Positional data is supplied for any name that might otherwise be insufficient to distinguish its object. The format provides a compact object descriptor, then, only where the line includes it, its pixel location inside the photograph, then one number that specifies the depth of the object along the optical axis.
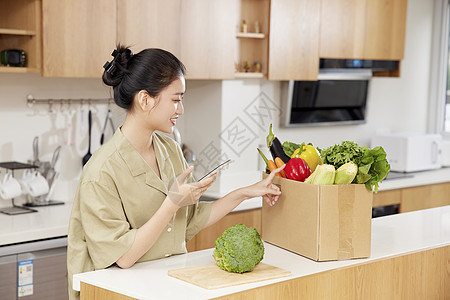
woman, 1.85
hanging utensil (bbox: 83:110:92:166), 3.58
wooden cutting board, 1.69
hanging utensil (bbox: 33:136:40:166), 3.41
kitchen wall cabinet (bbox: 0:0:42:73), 3.03
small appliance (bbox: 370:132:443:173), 4.75
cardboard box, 1.85
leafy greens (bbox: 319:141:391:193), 1.87
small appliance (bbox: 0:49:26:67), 3.10
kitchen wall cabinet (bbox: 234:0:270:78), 3.94
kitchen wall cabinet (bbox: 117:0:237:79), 3.33
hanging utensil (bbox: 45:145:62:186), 3.43
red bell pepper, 1.95
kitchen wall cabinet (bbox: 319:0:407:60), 4.23
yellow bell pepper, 2.01
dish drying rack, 3.18
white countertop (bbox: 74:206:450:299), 1.66
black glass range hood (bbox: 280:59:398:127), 4.37
